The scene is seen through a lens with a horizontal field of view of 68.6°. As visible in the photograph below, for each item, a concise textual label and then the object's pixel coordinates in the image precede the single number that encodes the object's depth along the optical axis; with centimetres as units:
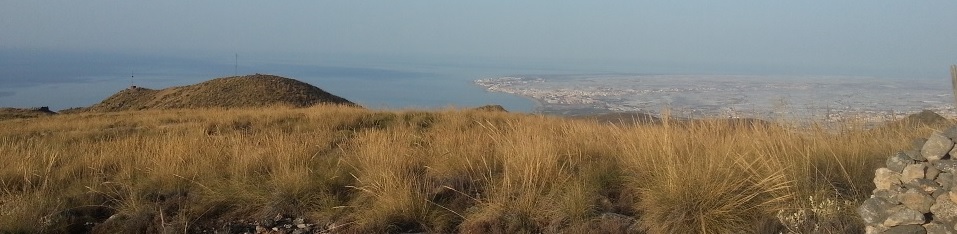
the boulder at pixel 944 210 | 325
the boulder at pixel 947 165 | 328
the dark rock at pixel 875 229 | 350
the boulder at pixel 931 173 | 339
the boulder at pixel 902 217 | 337
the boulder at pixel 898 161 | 356
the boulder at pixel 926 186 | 336
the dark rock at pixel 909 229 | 336
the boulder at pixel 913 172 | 344
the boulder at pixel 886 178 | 358
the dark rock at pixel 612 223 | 432
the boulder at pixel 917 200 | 334
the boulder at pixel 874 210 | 349
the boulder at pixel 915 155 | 351
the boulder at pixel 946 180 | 329
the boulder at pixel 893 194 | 347
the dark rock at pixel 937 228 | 324
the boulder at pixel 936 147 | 337
